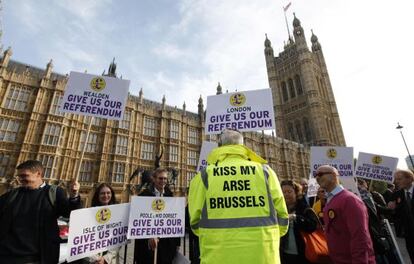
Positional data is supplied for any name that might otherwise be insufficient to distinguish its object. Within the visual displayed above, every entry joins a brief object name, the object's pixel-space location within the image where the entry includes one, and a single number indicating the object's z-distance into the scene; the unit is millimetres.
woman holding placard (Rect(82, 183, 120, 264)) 3693
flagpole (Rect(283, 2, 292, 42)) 54669
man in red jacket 2641
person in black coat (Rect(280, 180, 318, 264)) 3242
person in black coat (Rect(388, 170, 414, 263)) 4535
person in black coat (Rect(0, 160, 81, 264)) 2698
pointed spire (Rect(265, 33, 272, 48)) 64812
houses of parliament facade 19141
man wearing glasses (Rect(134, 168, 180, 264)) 4098
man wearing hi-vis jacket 1956
